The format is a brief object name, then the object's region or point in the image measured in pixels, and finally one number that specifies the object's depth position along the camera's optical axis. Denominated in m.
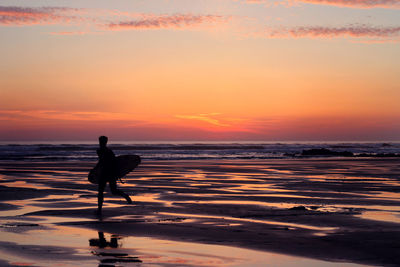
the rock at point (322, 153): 71.05
